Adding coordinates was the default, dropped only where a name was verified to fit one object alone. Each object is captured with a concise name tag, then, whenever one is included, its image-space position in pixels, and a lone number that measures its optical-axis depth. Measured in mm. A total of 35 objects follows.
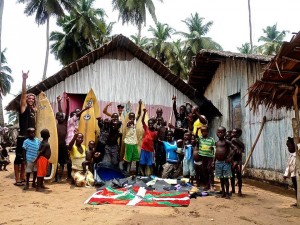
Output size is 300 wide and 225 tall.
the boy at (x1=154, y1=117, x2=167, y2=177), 7805
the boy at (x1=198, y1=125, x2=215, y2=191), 6527
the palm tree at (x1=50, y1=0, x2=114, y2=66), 24594
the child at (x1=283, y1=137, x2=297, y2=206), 5770
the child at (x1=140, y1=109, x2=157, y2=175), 7652
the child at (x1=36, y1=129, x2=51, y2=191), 6145
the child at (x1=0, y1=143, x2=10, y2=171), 10266
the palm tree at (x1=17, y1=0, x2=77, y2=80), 23728
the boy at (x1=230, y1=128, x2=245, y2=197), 6086
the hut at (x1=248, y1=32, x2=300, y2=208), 4523
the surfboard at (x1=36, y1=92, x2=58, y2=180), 7223
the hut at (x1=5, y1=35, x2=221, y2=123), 9539
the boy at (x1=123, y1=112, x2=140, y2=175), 7727
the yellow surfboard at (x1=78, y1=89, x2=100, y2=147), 8281
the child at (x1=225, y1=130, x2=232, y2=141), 6865
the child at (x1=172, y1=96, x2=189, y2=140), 8612
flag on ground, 5051
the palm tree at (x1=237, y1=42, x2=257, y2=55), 34500
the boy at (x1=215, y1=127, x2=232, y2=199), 5855
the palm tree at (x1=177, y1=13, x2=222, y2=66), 29547
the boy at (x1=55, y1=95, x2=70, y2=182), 7348
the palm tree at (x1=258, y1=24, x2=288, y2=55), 33925
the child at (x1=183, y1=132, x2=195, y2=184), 7145
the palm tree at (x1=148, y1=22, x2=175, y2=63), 29406
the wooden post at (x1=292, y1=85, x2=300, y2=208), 5145
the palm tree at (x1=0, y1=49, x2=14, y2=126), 37391
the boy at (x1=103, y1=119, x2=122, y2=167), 7289
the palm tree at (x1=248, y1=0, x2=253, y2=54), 21445
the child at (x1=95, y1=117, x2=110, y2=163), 7465
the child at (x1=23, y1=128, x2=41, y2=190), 6176
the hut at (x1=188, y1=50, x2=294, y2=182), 7578
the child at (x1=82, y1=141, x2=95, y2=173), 7204
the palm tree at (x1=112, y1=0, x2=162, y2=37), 24078
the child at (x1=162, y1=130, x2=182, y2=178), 7391
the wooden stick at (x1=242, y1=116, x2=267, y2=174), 8117
